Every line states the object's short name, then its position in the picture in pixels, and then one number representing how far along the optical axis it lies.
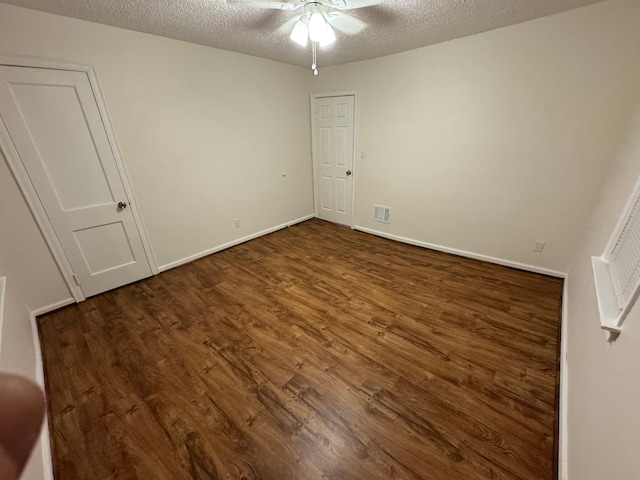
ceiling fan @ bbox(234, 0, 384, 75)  1.75
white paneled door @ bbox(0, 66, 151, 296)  2.01
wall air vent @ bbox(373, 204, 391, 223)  3.77
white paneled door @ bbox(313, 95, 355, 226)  3.79
